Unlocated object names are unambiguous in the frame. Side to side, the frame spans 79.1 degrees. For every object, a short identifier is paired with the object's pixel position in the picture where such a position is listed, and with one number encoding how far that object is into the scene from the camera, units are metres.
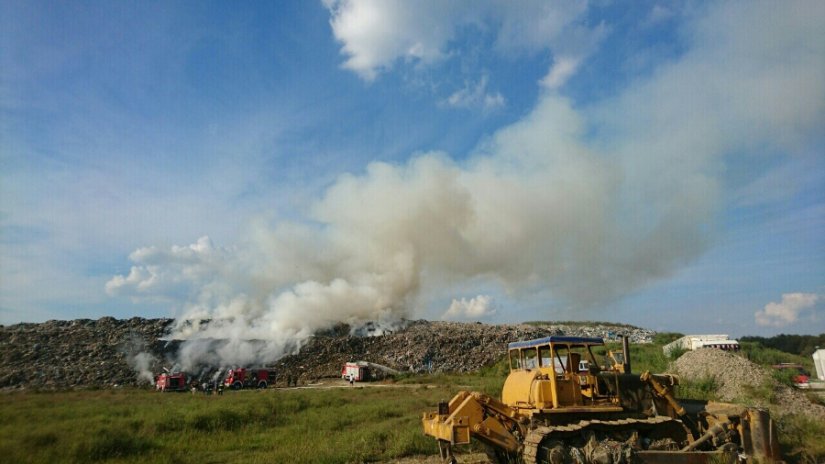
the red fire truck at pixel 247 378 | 42.06
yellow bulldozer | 9.92
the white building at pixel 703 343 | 41.25
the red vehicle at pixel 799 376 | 28.05
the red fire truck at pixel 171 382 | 40.22
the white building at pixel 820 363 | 33.66
